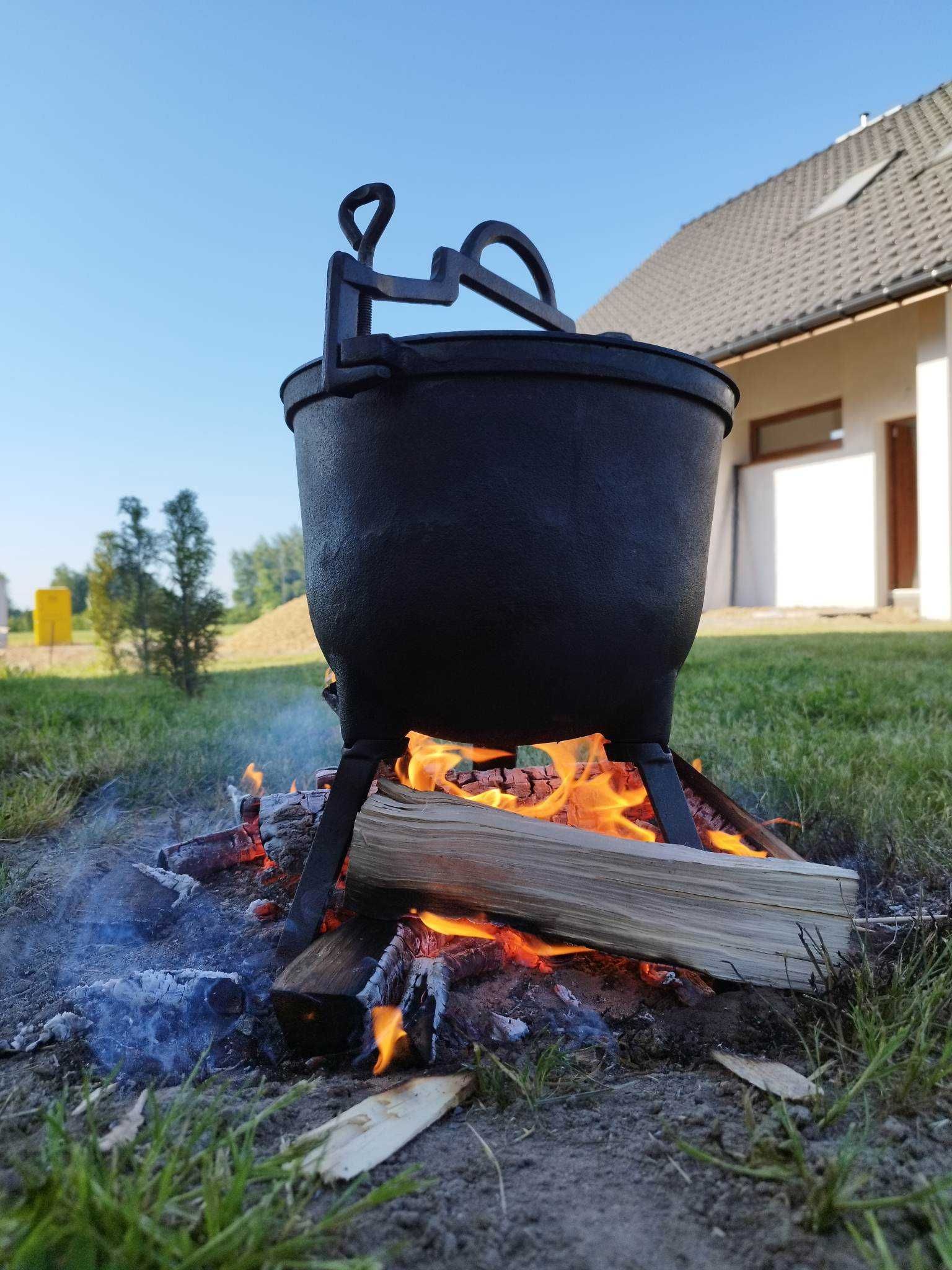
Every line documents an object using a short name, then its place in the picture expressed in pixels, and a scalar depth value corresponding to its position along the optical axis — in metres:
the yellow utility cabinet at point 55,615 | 12.80
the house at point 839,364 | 6.87
